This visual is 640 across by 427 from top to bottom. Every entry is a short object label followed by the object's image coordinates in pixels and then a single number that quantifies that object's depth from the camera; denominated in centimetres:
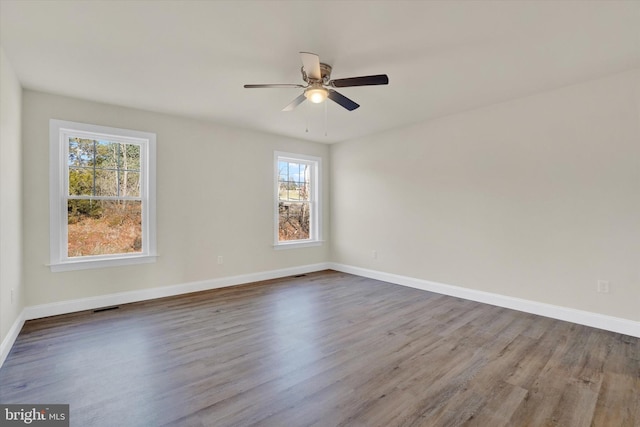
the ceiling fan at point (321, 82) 244
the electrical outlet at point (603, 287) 313
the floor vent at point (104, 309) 366
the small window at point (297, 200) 561
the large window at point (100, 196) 358
